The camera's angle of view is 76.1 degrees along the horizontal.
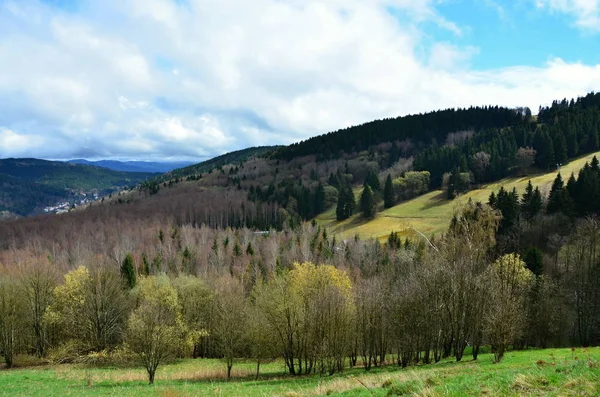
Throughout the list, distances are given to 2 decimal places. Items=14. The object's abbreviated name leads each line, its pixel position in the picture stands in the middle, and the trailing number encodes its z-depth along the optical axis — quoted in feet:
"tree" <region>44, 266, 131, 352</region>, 184.65
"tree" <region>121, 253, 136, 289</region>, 222.26
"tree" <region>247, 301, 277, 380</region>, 136.26
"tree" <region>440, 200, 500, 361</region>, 118.62
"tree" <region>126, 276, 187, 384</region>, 112.84
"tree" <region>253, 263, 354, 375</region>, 125.90
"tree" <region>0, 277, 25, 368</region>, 164.69
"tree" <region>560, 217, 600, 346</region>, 164.86
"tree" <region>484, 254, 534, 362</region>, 99.14
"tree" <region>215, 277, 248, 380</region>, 128.90
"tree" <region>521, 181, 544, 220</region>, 315.58
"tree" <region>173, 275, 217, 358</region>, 193.16
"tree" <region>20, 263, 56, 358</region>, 187.32
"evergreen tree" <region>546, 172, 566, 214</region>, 302.76
